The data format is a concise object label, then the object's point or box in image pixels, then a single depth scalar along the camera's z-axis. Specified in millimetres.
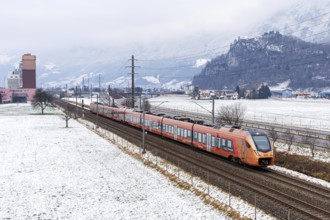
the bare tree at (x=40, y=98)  138375
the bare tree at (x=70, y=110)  124462
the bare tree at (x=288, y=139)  52009
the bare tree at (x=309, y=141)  46953
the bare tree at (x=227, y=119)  71250
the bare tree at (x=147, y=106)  116950
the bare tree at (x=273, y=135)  57031
